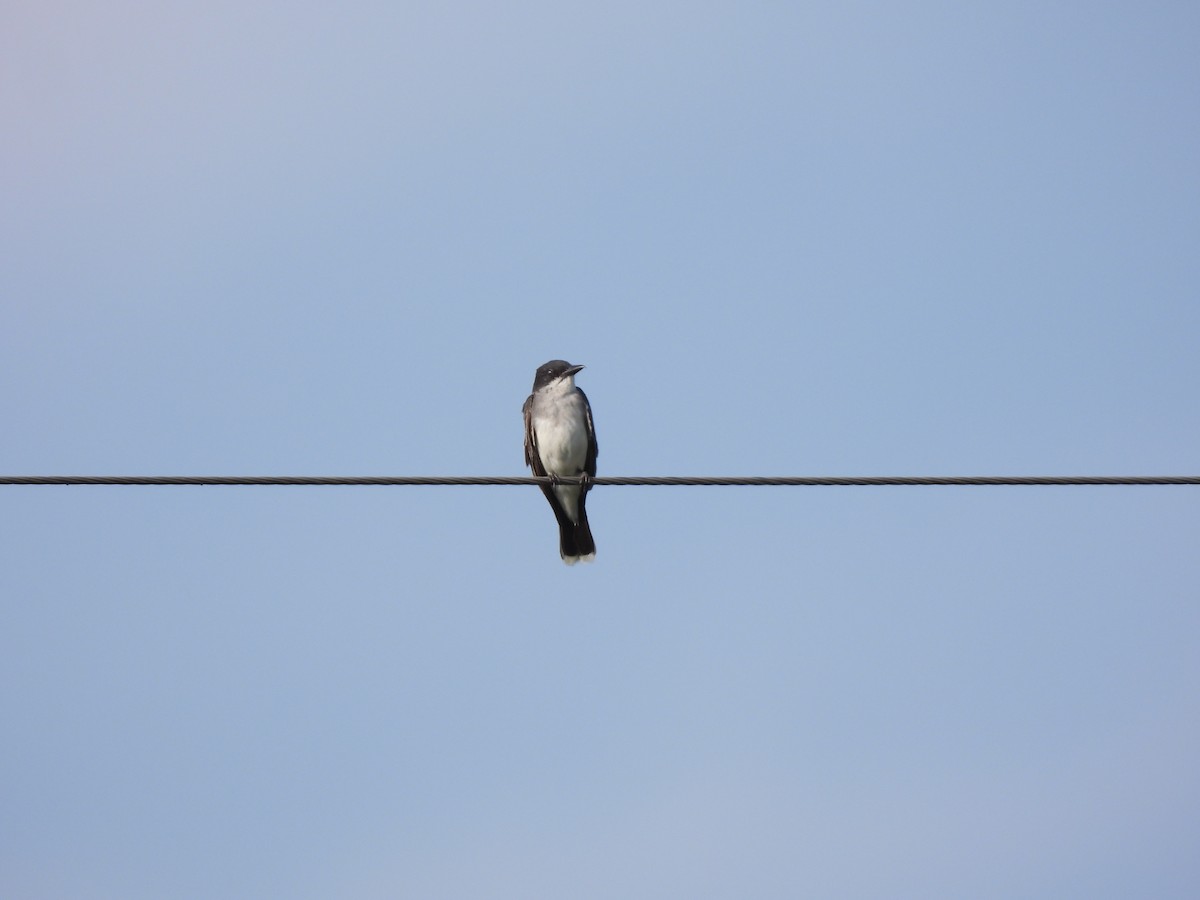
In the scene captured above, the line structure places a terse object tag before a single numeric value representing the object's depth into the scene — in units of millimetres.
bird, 23984
